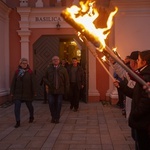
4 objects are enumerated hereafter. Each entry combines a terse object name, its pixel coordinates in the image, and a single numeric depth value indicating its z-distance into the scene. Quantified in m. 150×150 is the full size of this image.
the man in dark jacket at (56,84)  5.22
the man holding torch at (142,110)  2.27
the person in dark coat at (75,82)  6.63
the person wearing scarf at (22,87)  4.94
